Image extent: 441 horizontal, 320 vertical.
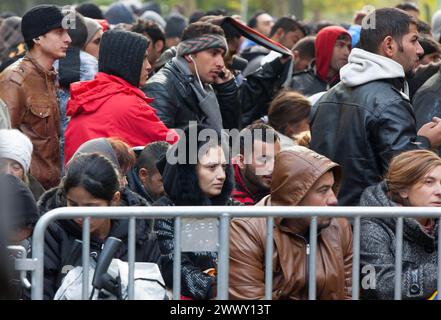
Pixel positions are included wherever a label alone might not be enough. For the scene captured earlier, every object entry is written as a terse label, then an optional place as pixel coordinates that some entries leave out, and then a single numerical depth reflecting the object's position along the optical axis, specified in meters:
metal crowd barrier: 8.38
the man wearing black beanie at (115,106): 13.93
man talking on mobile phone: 15.66
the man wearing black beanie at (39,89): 13.91
